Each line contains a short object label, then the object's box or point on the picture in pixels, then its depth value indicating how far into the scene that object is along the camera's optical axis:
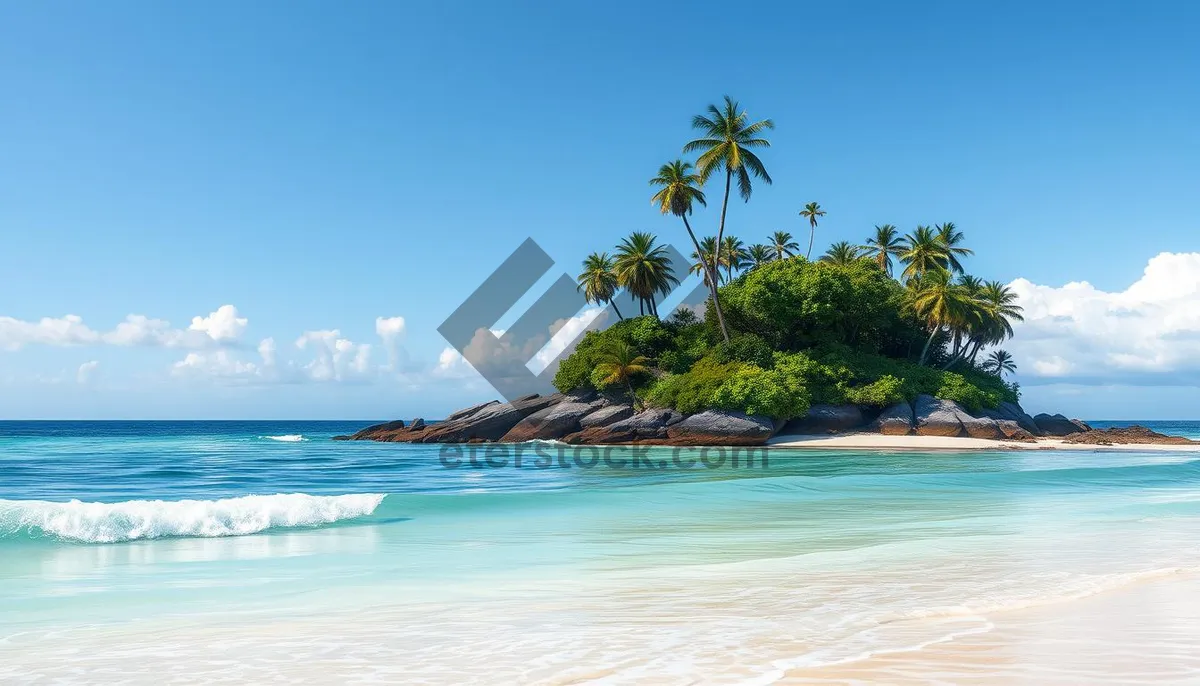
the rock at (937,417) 44.78
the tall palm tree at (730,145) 46.62
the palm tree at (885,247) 66.56
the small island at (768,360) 45.22
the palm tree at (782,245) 70.12
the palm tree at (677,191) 48.00
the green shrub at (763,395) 43.53
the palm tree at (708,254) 60.19
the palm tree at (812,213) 68.50
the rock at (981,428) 44.56
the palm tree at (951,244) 60.88
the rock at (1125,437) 45.32
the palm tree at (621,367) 49.84
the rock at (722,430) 43.00
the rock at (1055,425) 52.78
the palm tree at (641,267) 55.53
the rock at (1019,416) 50.75
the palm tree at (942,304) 50.56
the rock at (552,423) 50.06
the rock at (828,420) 46.31
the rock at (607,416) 48.56
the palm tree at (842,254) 65.12
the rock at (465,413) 57.56
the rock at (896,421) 45.10
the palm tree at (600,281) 58.97
